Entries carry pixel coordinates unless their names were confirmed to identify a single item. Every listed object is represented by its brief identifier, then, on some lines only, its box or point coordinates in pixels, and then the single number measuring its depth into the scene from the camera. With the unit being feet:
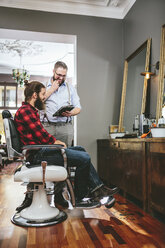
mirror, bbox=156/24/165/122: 8.26
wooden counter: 6.36
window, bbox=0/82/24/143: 27.61
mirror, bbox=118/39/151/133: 9.85
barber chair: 5.90
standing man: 8.77
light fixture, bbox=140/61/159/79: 9.16
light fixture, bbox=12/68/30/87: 19.58
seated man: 6.36
